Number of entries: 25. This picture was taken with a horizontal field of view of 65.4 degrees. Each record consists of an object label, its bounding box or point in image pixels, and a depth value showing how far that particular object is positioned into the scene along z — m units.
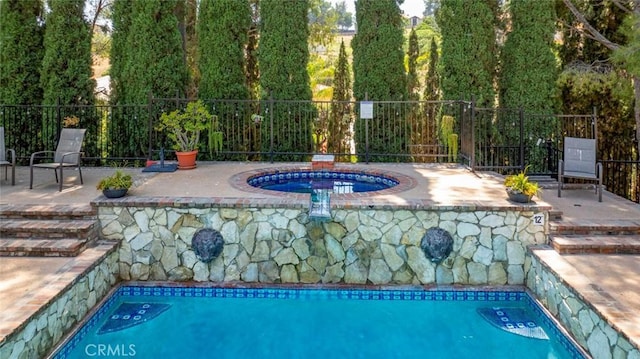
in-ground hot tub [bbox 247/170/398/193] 8.12
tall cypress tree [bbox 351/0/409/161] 10.38
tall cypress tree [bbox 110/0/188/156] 10.09
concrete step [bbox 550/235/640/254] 5.04
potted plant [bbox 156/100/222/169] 8.34
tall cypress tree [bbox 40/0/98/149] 9.85
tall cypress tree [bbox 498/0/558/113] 9.54
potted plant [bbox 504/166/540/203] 5.60
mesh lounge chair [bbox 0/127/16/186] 7.00
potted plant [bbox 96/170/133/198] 5.75
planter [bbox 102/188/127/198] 5.74
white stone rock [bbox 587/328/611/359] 3.56
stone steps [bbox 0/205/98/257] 4.96
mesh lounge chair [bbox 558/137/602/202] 6.78
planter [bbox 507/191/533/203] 5.61
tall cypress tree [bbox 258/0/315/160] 10.41
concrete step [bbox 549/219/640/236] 5.38
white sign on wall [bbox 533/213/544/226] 5.47
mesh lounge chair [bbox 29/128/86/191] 7.09
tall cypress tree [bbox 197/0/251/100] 10.42
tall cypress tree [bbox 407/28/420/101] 12.10
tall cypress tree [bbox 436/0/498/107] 9.85
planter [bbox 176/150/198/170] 8.52
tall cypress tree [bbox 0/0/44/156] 9.88
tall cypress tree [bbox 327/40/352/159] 11.01
